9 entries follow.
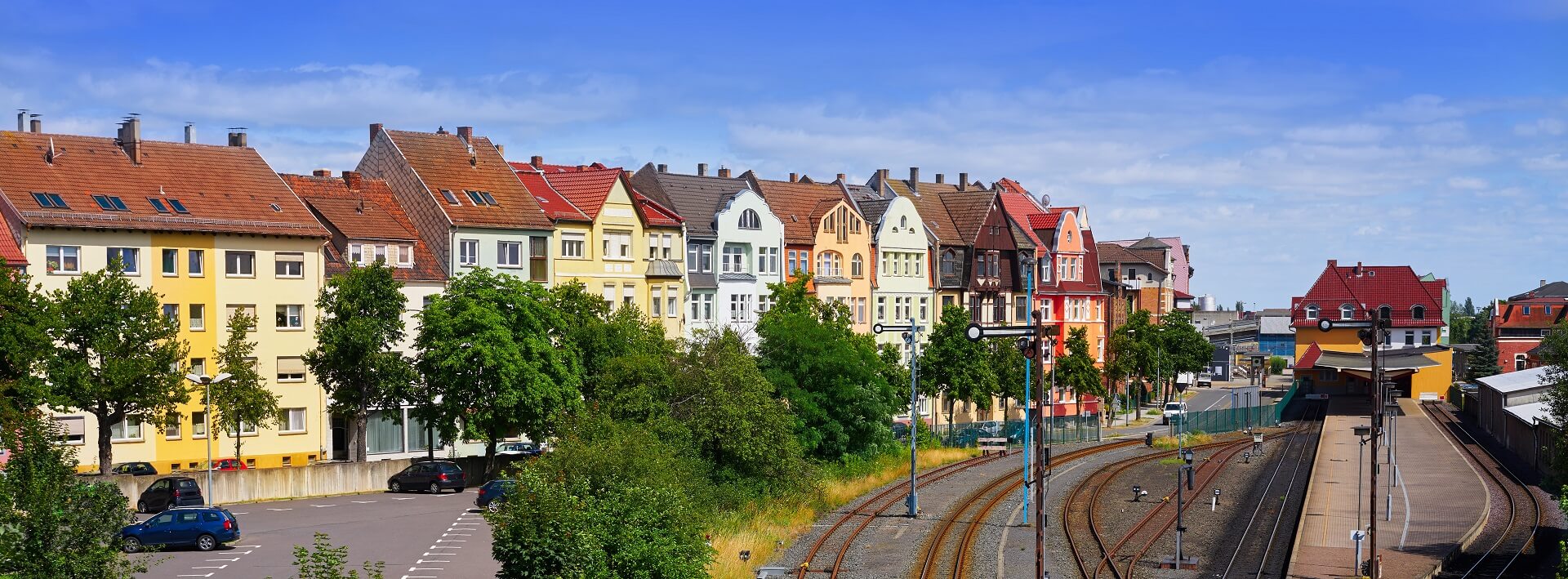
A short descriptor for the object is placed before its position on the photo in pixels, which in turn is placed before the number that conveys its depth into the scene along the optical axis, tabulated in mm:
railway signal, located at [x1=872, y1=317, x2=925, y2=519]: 50728
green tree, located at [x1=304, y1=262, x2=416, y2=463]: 56281
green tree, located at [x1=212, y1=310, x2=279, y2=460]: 53062
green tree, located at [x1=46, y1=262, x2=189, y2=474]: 49656
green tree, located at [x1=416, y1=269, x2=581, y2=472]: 55594
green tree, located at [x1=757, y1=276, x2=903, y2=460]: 59281
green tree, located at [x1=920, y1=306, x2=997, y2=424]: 80250
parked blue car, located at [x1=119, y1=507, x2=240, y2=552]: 40438
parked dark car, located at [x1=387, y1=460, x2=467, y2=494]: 55531
